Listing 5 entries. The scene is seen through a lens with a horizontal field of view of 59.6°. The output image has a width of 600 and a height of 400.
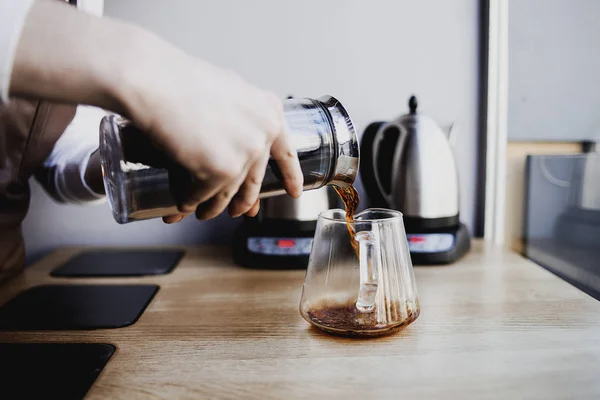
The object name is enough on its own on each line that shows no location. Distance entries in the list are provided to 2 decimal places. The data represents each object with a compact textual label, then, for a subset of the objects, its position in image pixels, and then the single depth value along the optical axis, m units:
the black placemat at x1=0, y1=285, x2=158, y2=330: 0.73
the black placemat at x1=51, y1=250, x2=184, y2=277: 0.99
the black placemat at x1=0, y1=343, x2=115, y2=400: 0.56
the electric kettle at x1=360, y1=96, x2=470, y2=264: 0.99
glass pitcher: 0.65
